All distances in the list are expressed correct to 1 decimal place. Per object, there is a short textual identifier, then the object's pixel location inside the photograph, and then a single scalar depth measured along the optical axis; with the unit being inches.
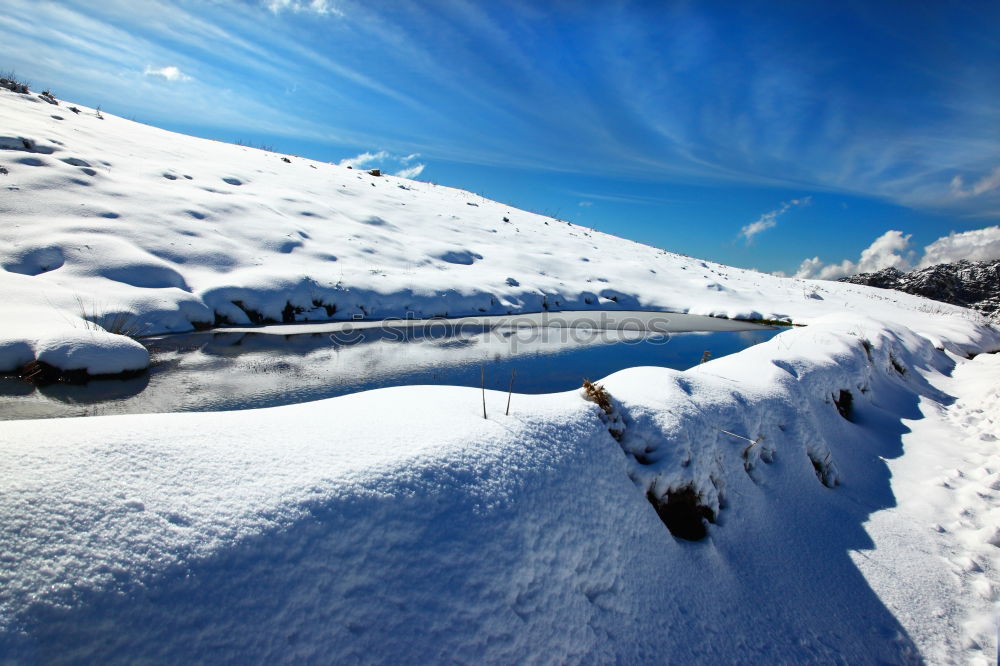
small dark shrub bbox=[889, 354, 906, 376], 339.6
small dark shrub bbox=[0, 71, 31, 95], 622.5
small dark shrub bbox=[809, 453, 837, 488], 176.2
